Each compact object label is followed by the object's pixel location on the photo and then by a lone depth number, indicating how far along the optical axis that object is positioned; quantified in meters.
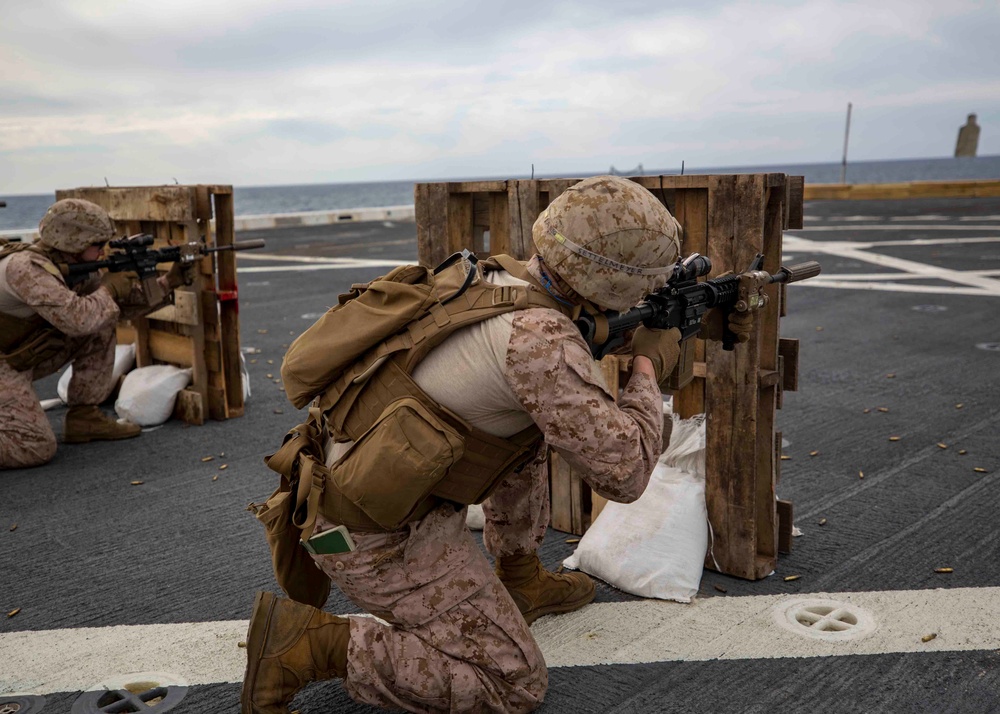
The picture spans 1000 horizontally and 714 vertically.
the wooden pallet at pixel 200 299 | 5.87
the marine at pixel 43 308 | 4.98
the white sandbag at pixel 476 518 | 4.13
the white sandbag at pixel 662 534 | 3.42
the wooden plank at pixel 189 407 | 6.00
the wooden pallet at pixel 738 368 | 3.25
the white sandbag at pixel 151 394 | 5.98
